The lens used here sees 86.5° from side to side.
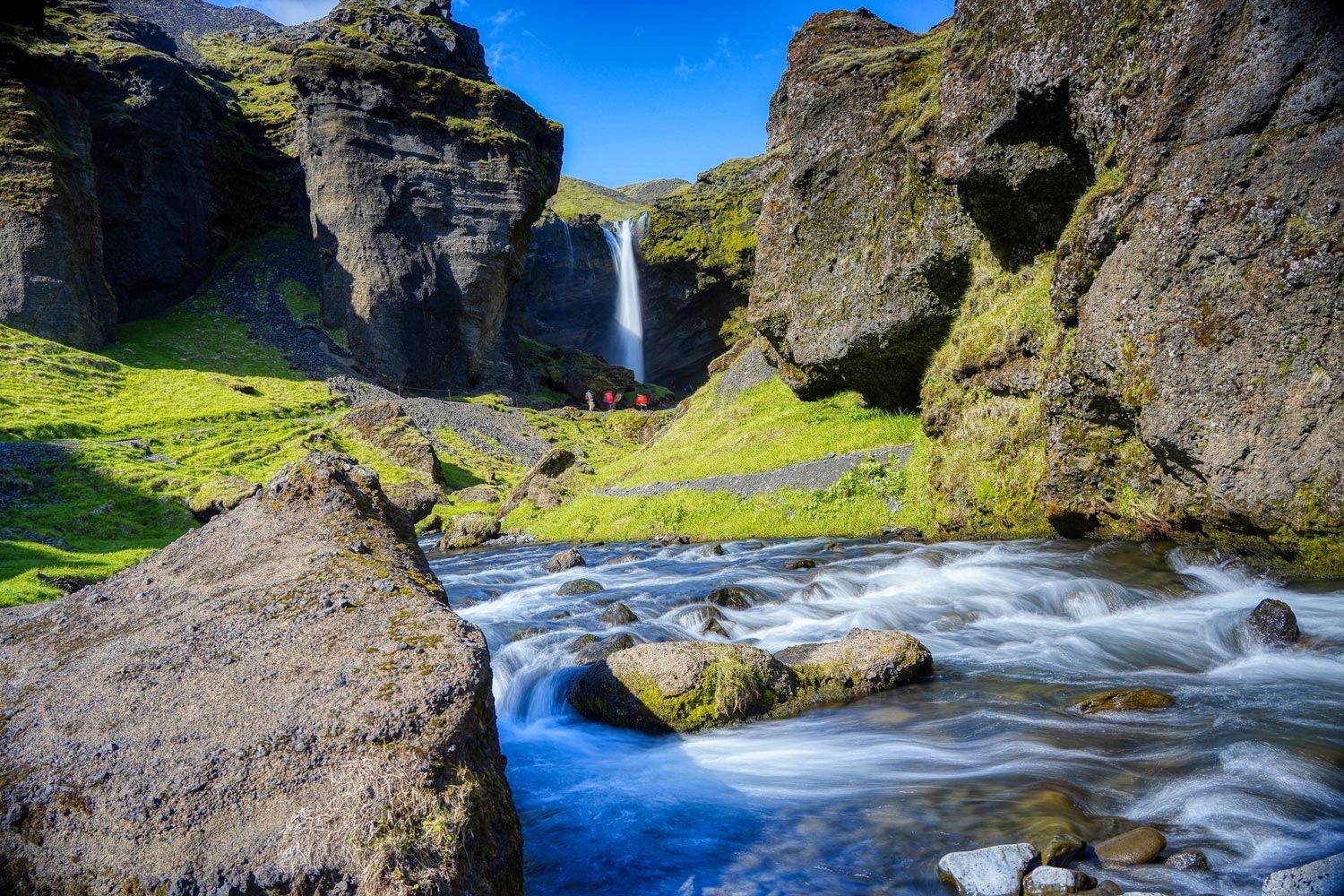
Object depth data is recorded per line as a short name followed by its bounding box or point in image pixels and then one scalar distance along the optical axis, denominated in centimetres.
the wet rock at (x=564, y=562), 2133
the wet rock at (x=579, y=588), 1723
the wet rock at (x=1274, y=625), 873
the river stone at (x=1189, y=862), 484
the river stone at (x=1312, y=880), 409
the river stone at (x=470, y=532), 3284
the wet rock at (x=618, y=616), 1347
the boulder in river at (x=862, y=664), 898
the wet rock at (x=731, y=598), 1423
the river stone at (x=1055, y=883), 462
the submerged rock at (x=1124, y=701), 763
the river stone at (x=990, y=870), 482
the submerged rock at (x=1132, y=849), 494
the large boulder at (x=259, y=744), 358
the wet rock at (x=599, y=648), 1095
